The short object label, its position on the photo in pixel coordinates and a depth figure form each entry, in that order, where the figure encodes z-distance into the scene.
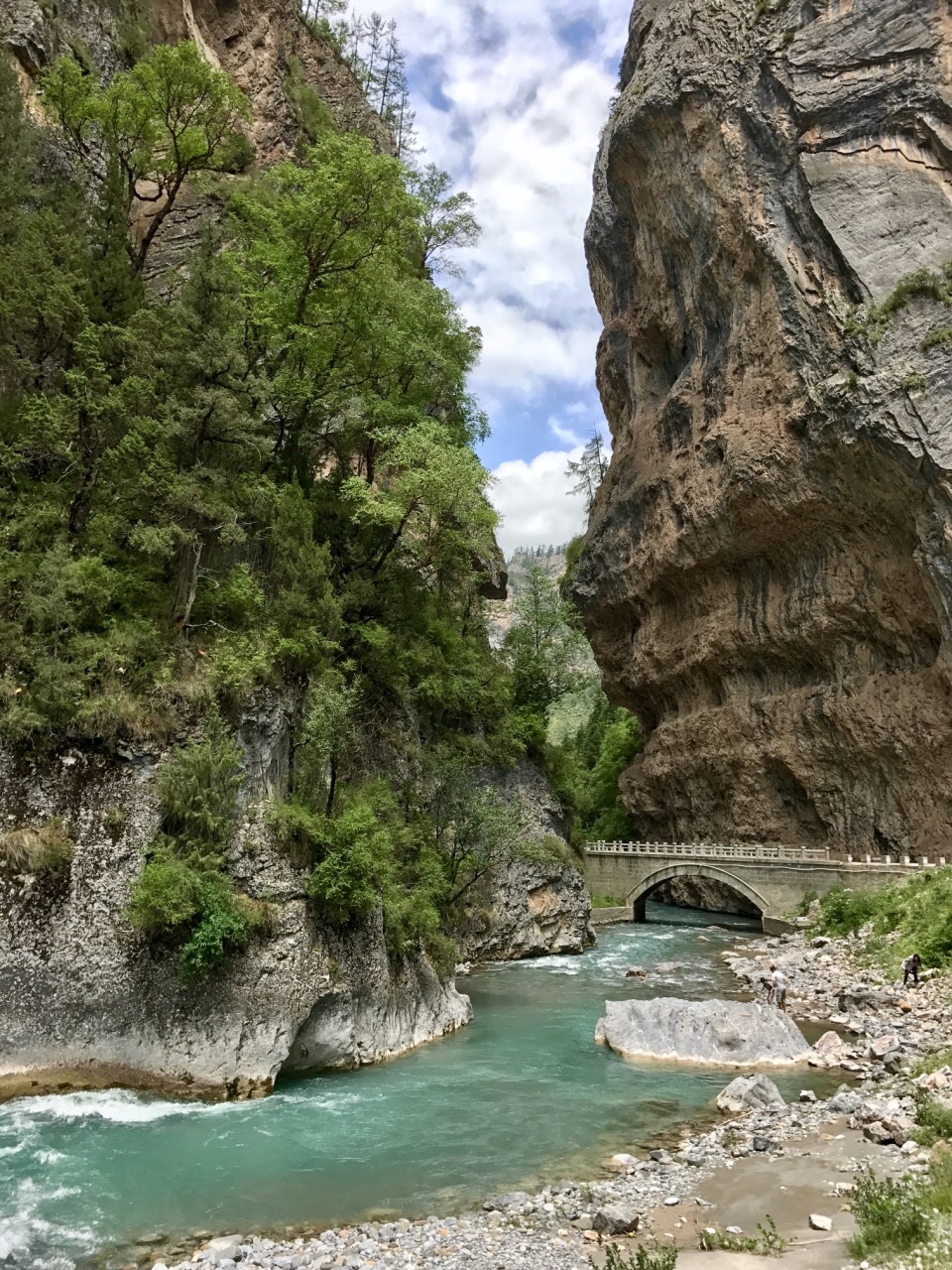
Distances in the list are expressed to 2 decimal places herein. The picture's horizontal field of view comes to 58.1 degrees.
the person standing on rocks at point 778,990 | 20.58
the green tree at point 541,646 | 41.19
